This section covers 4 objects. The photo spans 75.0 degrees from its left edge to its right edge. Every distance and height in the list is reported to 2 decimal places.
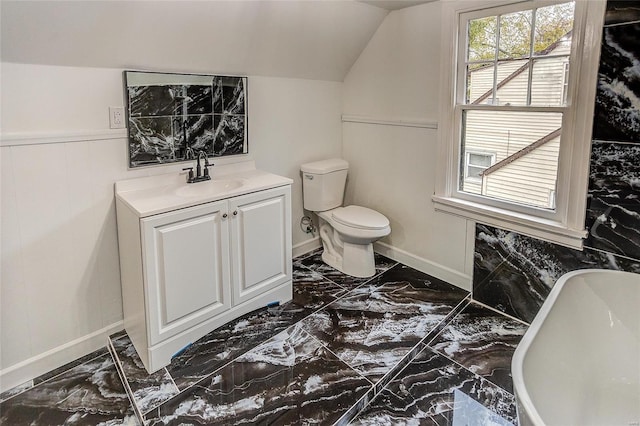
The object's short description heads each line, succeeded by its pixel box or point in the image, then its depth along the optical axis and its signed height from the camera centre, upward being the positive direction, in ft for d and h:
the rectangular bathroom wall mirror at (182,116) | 7.50 +0.40
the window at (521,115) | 7.10 +0.43
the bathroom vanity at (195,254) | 6.74 -2.05
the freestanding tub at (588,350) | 5.66 -3.05
